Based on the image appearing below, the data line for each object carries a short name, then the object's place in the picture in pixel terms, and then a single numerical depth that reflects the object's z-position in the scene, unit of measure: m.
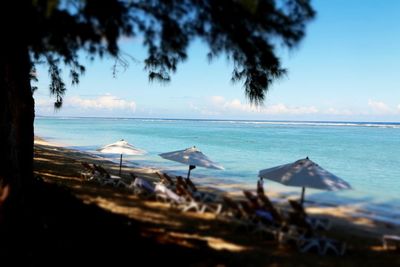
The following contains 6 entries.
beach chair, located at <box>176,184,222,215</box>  10.49
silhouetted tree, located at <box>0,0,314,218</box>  5.80
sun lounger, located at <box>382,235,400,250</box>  8.69
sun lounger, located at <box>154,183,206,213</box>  10.66
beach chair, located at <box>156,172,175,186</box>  14.38
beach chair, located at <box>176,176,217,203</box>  12.35
